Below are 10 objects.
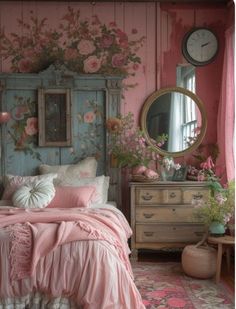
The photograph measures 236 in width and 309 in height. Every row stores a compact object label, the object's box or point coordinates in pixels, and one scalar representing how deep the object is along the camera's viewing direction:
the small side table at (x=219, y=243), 3.20
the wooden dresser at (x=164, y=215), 3.80
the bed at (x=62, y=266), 2.22
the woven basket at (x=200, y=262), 3.23
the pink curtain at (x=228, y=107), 3.85
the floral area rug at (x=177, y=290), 2.75
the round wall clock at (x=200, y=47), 4.21
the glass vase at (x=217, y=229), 3.37
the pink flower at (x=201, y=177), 3.87
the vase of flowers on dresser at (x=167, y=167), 3.92
